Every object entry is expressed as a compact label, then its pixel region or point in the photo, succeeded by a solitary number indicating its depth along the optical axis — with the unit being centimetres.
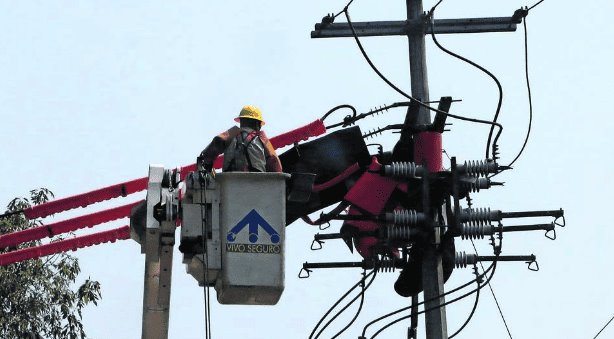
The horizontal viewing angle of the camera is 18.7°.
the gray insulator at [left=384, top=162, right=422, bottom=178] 2014
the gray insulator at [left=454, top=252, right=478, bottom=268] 2097
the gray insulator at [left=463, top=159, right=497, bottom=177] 2023
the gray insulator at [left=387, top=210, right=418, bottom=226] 2047
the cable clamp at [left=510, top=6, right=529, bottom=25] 2175
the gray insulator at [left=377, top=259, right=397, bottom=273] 2131
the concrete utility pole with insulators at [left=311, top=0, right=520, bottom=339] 2081
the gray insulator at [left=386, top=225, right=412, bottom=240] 2050
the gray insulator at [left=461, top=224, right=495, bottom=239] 2012
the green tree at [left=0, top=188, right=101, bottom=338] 3331
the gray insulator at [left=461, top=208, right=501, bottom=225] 2016
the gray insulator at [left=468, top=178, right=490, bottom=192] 2027
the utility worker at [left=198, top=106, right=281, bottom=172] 1647
